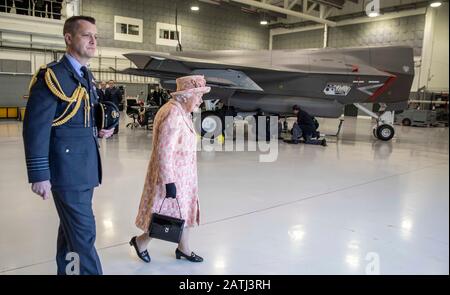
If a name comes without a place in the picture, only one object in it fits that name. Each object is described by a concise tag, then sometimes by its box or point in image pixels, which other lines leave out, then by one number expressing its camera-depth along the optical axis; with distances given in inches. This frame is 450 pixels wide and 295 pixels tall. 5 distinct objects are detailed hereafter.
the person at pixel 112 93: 405.1
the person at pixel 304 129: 344.5
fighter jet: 355.9
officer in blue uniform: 68.2
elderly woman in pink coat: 91.6
